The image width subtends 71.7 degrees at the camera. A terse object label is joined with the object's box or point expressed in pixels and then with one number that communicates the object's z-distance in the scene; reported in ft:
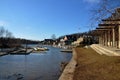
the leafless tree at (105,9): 14.10
